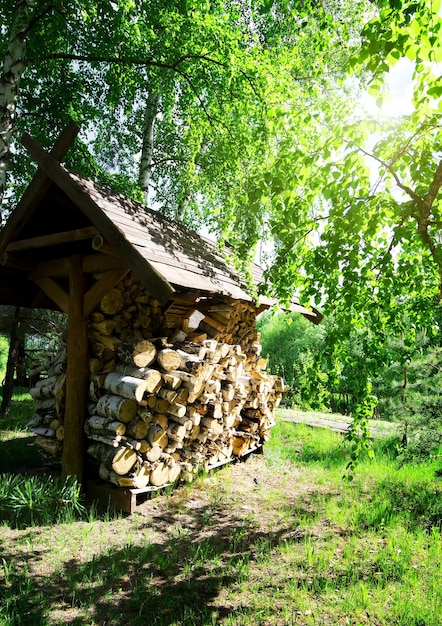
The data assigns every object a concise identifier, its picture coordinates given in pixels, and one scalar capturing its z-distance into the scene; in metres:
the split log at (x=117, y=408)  4.40
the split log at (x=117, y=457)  4.29
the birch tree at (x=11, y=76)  5.36
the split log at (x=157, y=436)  4.61
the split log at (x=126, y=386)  4.37
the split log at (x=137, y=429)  4.50
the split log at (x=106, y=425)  4.39
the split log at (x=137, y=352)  4.57
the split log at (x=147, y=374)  4.55
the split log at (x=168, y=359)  4.80
